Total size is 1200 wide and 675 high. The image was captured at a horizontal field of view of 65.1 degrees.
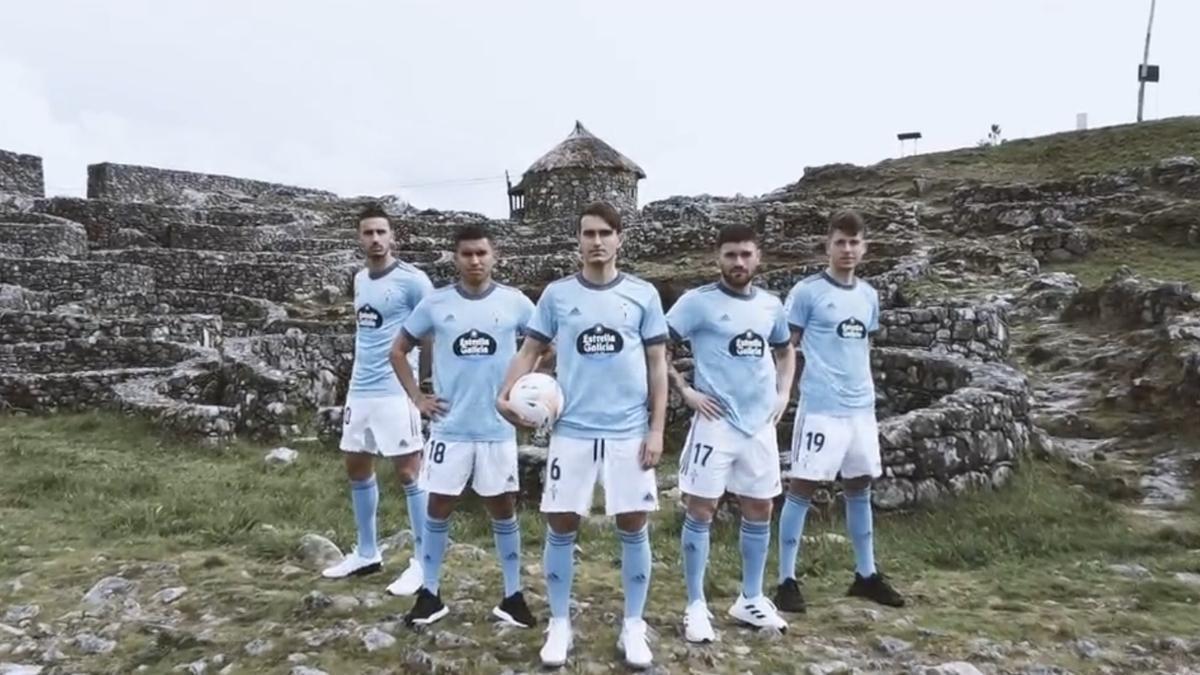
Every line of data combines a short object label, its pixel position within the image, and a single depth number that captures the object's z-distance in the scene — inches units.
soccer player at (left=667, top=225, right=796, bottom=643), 208.1
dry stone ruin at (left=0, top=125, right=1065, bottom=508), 406.6
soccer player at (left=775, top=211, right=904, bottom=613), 234.7
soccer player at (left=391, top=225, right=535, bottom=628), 212.5
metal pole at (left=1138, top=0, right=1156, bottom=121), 2033.7
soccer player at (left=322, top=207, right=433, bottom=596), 248.7
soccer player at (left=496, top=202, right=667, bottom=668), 195.0
